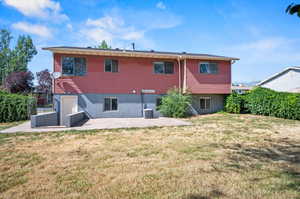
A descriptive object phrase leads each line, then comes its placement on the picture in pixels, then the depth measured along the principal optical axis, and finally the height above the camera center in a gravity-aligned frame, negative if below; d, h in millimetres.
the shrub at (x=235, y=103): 15141 -94
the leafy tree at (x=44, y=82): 26562 +3061
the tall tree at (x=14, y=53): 36047 +10480
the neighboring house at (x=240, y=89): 36719 +2819
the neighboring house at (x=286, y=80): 21750 +2961
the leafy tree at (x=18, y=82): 23281 +2655
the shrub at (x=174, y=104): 13516 -175
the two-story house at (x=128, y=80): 12836 +1794
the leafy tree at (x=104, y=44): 31427 +10547
